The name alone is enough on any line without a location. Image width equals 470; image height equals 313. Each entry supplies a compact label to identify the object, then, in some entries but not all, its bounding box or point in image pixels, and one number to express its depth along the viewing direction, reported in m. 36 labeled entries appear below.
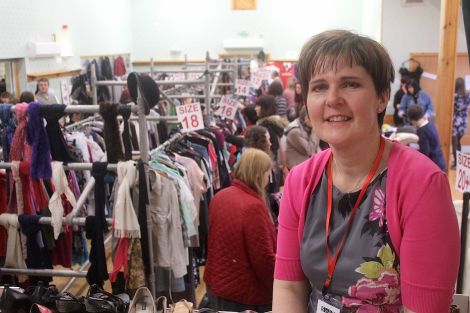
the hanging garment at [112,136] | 2.88
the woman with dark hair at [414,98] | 10.11
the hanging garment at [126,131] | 2.88
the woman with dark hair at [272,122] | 5.77
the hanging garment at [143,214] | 2.89
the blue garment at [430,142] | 5.53
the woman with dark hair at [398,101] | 11.09
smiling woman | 1.14
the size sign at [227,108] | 5.77
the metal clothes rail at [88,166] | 2.89
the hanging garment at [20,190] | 3.02
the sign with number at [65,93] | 8.98
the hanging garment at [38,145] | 2.94
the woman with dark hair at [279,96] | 8.05
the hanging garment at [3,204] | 3.15
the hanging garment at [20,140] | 2.96
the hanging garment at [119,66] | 14.55
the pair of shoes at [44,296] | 2.34
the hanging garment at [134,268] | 2.92
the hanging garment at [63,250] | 3.27
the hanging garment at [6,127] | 3.06
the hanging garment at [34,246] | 3.02
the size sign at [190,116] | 4.16
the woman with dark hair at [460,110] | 9.18
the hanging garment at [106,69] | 13.25
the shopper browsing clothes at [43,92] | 8.75
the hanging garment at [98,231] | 2.88
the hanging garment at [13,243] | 3.04
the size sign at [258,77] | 9.49
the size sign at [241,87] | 7.66
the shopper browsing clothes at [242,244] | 2.95
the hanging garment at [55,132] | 2.94
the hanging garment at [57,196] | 2.97
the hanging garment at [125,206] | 2.82
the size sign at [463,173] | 2.71
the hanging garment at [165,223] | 3.12
